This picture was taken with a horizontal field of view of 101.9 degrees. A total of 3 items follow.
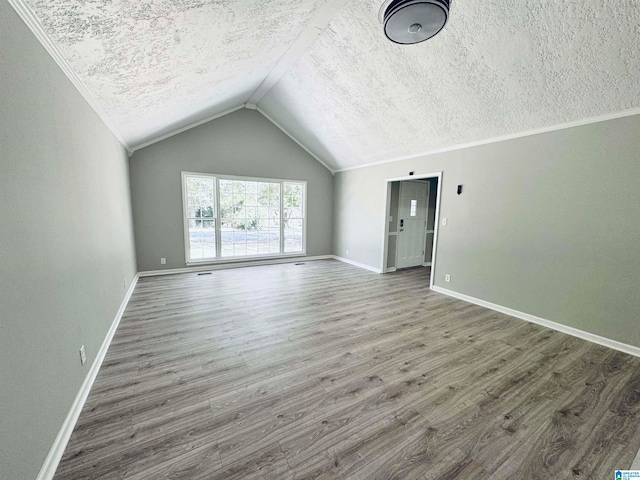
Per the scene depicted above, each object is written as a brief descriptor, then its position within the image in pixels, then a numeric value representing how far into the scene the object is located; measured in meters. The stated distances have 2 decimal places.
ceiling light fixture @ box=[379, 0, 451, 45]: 1.75
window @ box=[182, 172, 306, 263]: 5.57
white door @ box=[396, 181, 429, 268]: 5.94
